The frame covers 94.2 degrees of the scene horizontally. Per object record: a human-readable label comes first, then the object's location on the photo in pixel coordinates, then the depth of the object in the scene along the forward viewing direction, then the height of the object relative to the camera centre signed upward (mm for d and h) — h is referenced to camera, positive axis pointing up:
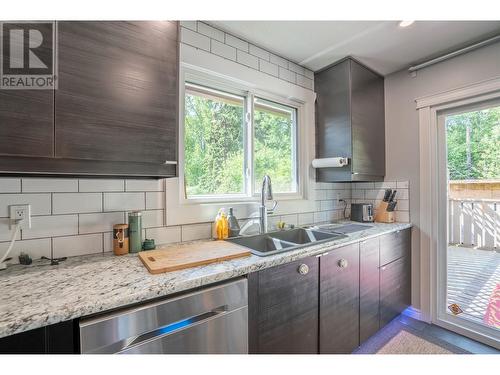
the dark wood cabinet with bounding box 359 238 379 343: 1658 -739
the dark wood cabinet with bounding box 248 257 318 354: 1090 -607
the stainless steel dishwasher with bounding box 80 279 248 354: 749 -494
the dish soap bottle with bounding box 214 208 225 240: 1559 -241
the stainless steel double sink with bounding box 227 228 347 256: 1589 -364
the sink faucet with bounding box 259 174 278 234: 1747 -70
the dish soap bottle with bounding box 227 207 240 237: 1600 -243
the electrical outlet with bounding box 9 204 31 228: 1044 -99
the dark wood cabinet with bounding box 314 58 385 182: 2080 +653
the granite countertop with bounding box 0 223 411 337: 673 -339
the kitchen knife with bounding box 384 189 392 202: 2309 -67
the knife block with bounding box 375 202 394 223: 2242 -258
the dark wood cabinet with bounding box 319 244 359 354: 1386 -717
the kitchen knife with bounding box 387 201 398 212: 2252 -173
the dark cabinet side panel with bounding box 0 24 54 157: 798 +254
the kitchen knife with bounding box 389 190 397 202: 2289 -77
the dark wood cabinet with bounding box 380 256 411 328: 1871 -867
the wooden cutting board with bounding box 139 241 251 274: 1004 -320
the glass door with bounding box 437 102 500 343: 1893 -275
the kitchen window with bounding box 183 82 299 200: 1685 +386
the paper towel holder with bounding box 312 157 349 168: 2033 +243
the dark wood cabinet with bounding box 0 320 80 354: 646 -429
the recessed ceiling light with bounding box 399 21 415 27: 1582 +1132
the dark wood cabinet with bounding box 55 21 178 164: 901 +431
